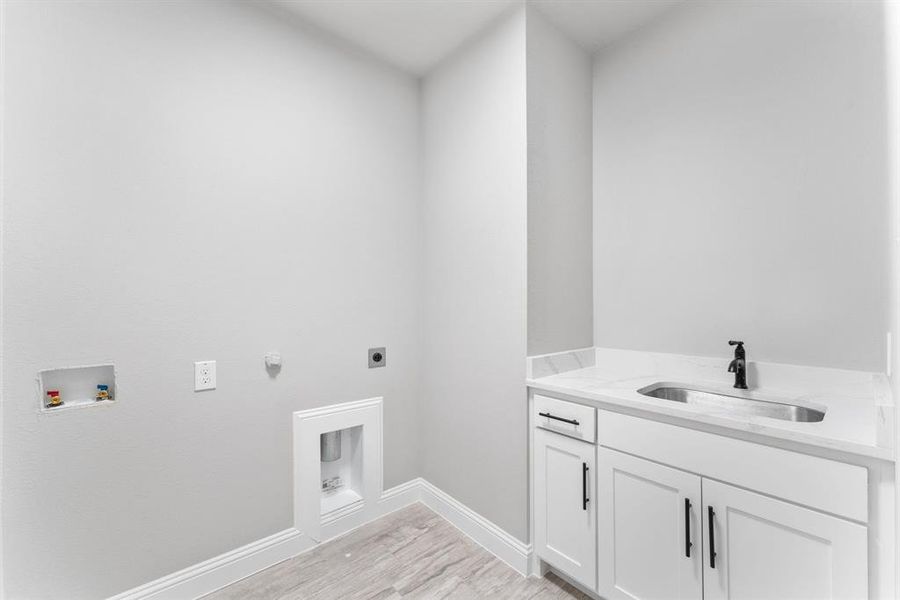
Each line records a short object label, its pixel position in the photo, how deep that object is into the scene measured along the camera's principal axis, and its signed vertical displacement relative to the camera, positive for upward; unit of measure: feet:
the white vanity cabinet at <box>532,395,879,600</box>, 3.56 -2.37
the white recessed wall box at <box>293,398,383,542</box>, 6.60 -3.05
